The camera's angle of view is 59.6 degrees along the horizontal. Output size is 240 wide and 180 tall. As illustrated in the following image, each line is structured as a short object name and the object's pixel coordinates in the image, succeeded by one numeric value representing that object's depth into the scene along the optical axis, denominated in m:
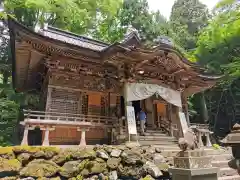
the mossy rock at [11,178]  5.90
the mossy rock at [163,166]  7.39
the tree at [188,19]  30.81
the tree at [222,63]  20.23
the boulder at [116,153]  7.39
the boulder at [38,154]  6.61
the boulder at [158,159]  7.74
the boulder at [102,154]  7.22
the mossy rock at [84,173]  6.67
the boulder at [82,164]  6.71
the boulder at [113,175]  6.87
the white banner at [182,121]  11.76
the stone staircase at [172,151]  7.99
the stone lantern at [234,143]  4.39
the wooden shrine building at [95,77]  9.17
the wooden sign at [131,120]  9.73
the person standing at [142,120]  10.98
